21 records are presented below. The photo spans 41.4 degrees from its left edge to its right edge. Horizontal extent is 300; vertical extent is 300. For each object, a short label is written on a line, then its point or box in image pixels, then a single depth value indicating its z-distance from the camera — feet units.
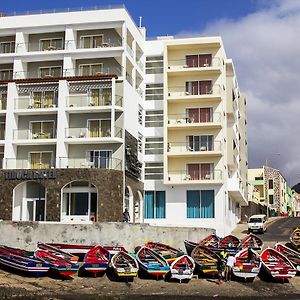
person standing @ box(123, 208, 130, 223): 119.28
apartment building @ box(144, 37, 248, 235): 135.93
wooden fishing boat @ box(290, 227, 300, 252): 111.63
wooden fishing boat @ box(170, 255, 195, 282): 83.04
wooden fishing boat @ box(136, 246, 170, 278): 84.26
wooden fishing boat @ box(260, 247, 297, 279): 84.54
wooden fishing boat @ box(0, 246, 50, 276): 82.62
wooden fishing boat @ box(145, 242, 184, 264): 92.34
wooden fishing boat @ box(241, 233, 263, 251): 107.99
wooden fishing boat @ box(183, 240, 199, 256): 100.80
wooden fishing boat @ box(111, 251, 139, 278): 82.54
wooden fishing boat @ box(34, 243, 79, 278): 82.33
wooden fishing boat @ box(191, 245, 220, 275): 85.83
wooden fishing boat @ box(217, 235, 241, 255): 99.12
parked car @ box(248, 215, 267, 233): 146.22
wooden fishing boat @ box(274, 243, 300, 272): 92.05
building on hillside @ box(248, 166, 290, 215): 294.16
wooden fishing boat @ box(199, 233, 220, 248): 106.14
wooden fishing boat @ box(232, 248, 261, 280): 84.76
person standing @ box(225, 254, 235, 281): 85.76
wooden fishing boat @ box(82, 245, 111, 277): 84.83
